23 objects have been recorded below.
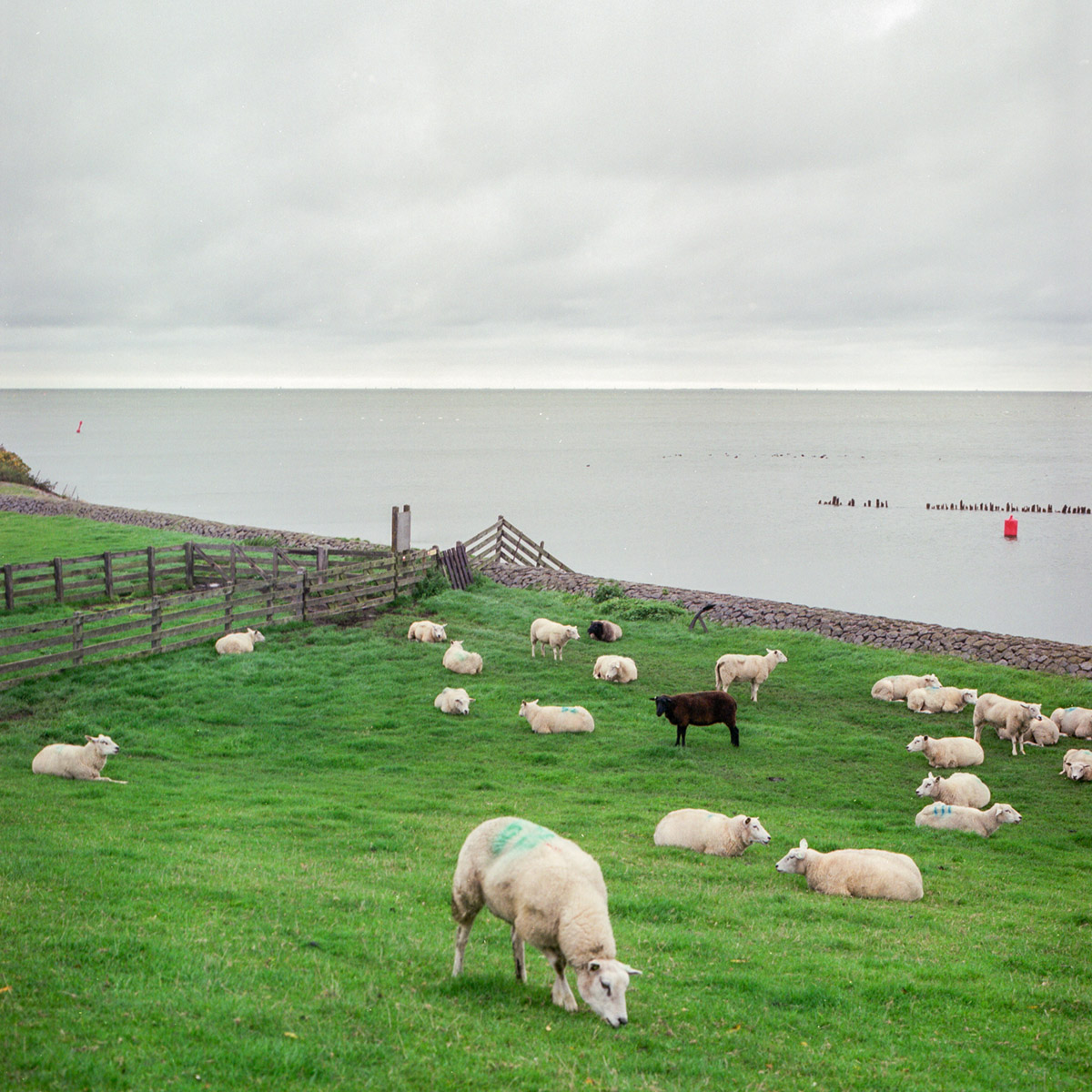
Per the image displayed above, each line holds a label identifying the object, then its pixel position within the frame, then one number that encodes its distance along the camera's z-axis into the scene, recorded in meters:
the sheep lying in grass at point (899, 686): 21.66
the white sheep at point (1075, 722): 18.98
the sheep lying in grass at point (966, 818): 14.34
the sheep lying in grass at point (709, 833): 12.67
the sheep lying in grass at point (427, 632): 25.00
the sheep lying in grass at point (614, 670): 22.09
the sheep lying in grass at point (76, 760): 14.38
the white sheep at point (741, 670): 21.41
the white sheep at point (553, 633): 23.86
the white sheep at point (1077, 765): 16.50
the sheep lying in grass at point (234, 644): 22.52
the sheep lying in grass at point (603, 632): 26.61
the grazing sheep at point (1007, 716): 18.33
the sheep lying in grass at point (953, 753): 17.34
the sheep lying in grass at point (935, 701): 20.80
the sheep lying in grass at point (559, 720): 18.44
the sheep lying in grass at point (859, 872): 11.38
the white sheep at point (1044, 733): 18.66
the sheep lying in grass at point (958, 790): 15.42
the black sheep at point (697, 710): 17.86
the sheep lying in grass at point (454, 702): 19.27
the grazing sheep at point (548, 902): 6.73
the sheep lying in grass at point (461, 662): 22.19
